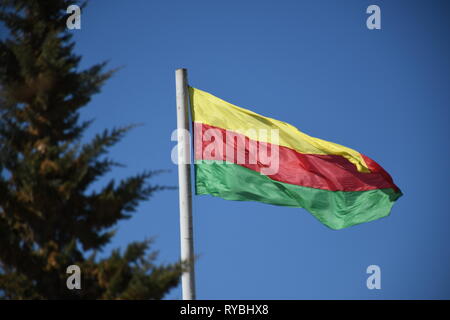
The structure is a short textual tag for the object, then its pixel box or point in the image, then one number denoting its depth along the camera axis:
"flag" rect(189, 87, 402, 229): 15.78
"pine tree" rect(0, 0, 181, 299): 11.12
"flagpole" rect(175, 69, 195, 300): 12.85
